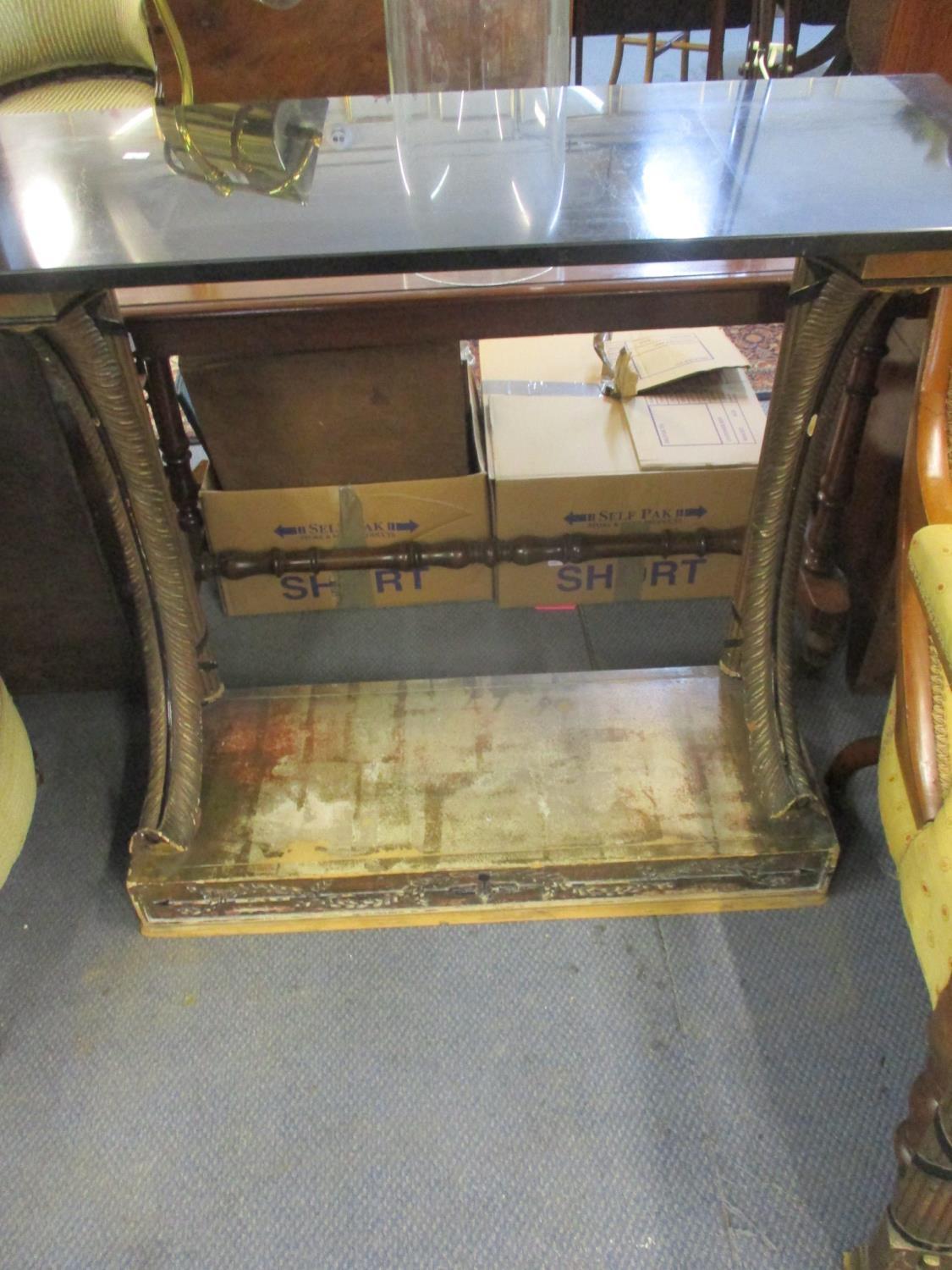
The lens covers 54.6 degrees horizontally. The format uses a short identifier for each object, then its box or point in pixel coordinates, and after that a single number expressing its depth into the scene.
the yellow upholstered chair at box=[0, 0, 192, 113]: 1.94
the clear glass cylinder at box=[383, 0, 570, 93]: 1.01
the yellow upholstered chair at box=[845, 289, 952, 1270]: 0.72
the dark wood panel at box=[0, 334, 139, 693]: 1.21
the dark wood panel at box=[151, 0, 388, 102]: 1.54
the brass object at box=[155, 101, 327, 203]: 0.81
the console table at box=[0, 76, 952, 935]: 0.71
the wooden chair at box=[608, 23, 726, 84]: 3.21
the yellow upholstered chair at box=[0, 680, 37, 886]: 0.92
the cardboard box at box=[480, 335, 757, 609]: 1.47
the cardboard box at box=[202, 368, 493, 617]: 1.50
